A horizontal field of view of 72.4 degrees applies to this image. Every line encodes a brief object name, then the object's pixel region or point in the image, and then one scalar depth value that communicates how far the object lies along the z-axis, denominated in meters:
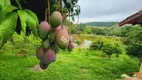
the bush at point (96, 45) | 4.83
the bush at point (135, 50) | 3.08
